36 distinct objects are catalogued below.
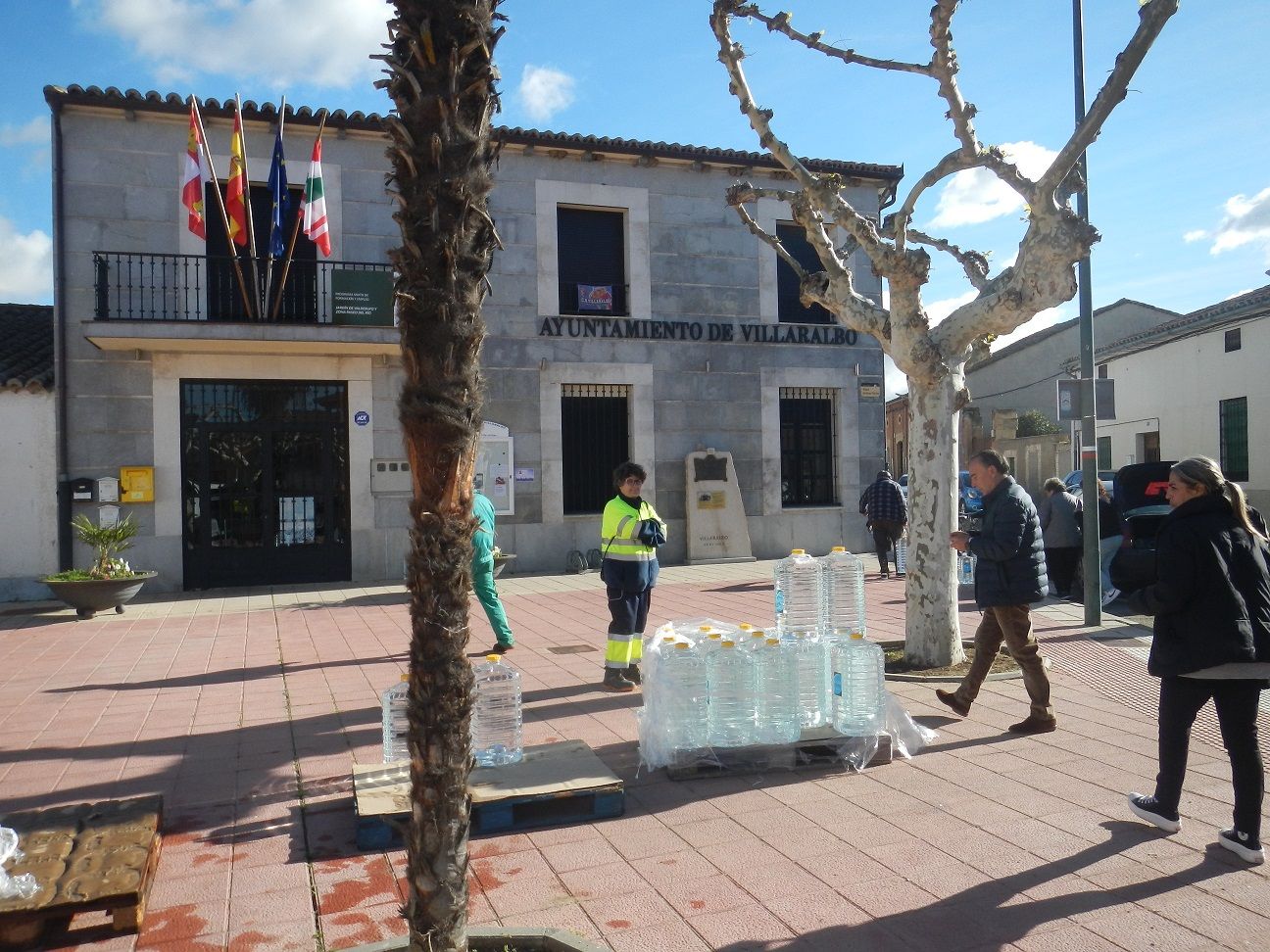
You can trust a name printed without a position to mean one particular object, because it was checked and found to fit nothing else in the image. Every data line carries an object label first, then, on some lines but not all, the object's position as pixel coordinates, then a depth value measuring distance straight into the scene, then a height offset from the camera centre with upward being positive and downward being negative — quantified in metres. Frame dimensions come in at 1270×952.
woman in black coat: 4.02 -0.66
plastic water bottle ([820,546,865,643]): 7.62 -0.90
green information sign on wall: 14.80 +2.86
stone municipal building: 14.13 +2.05
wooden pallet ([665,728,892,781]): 5.27 -1.53
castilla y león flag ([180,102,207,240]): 13.55 +4.28
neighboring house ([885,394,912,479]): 43.47 +1.99
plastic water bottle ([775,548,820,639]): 7.49 -0.90
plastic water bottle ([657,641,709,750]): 5.29 -1.21
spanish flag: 13.70 +4.19
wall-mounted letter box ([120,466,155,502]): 14.03 +0.06
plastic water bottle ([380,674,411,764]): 5.25 -1.33
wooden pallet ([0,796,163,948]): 3.38 -1.42
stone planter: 11.56 -1.25
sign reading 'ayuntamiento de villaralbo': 16.80 +2.69
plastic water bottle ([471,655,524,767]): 5.41 -1.27
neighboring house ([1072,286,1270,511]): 24.94 +2.31
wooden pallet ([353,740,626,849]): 4.34 -1.45
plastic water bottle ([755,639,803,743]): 5.39 -1.24
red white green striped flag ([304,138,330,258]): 14.09 +3.99
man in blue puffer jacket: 6.02 -0.64
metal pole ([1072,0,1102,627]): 9.98 +0.46
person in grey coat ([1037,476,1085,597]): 11.61 -0.62
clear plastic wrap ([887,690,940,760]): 5.62 -1.45
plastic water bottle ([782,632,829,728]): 5.55 -1.15
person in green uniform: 8.49 -0.84
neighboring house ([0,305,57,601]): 13.45 +0.13
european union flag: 14.14 +4.21
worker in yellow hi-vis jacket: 7.40 -0.72
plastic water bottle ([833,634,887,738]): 5.48 -1.19
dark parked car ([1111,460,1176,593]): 10.83 -0.31
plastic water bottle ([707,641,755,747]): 5.36 -1.23
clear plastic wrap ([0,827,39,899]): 3.45 -1.41
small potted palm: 11.59 -1.08
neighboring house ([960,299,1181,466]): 35.91 +4.44
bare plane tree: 7.65 +1.48
